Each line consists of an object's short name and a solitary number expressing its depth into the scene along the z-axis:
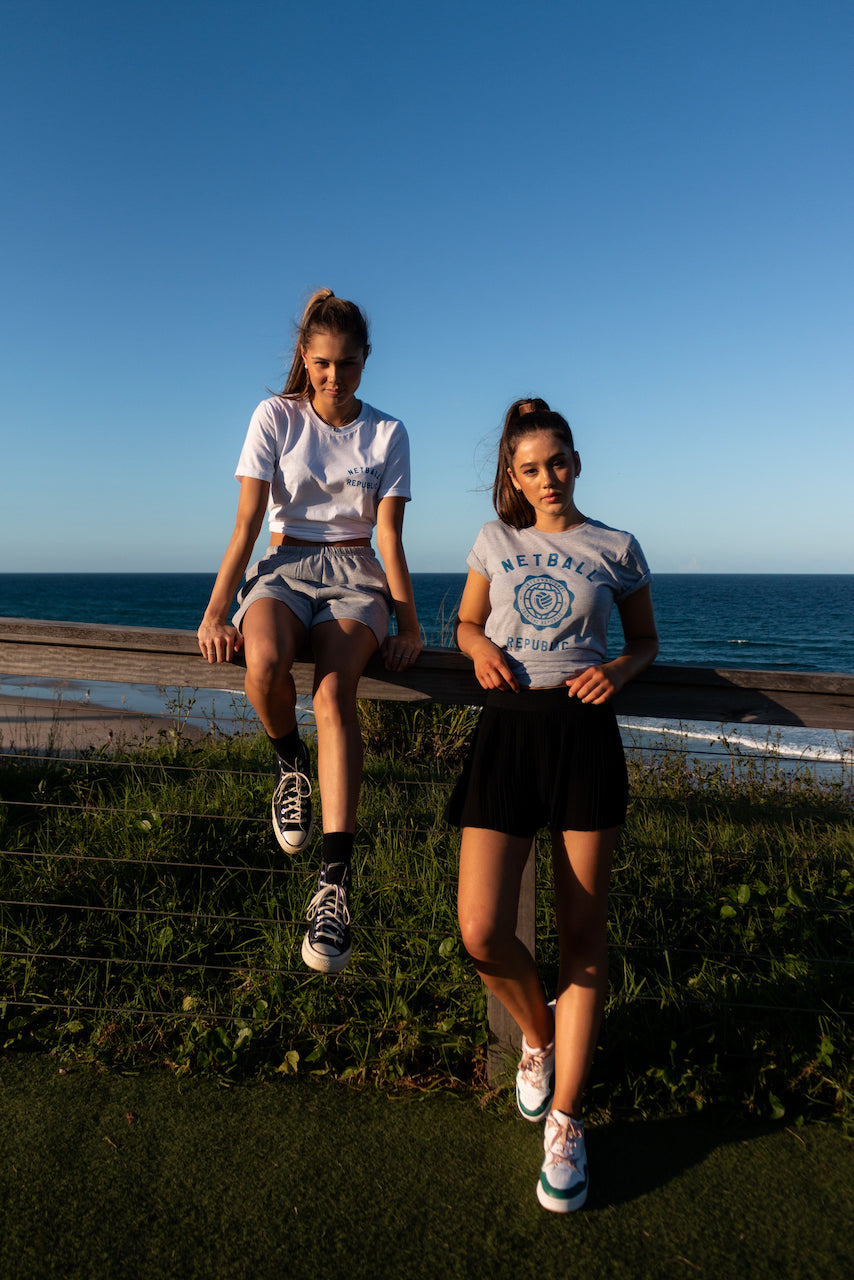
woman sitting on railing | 2.20
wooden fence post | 2.28
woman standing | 1.96
